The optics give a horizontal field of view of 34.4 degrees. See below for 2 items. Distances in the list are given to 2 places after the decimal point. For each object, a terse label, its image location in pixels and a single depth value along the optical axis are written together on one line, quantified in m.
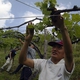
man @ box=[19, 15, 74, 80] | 1.29
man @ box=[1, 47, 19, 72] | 6.17
